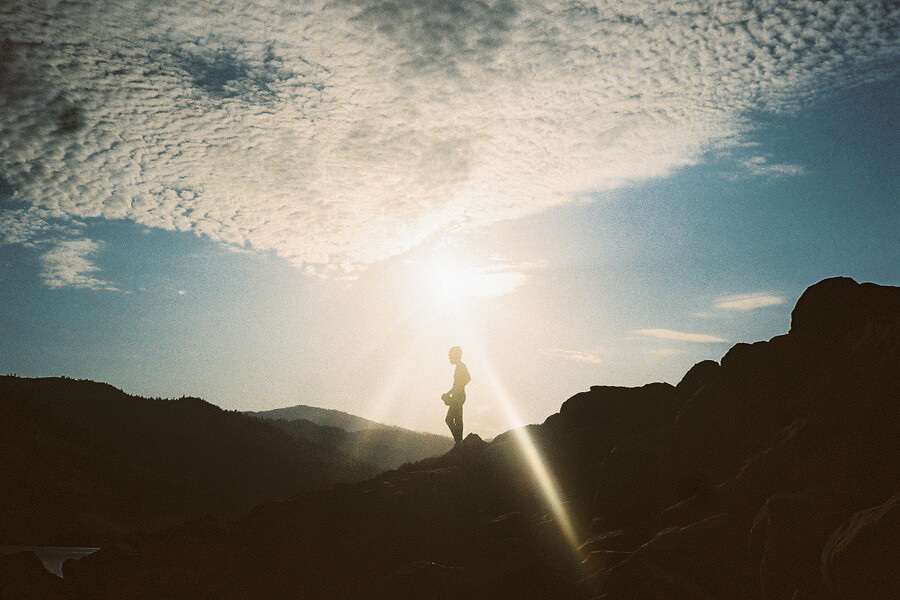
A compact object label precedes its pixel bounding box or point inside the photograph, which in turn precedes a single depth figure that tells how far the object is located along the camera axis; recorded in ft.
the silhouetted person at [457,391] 53.57
